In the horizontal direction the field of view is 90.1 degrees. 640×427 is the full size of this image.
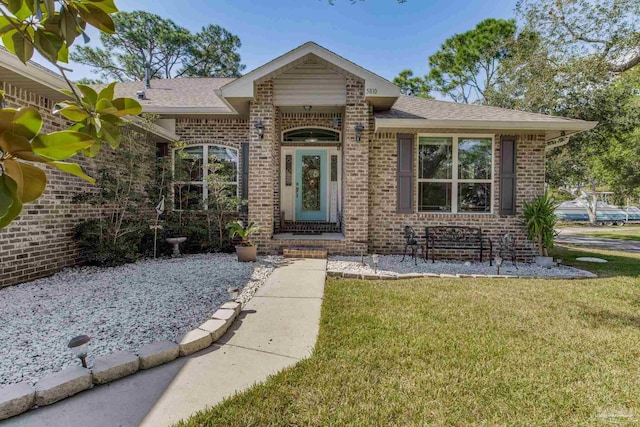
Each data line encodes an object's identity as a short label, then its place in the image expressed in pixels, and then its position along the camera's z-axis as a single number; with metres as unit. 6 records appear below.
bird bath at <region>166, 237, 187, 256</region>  7.16
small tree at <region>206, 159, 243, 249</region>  7.65
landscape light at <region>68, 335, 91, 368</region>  2.32
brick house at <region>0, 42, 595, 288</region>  7.15
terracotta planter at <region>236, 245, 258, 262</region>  6.60
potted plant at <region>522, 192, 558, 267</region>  6.90
